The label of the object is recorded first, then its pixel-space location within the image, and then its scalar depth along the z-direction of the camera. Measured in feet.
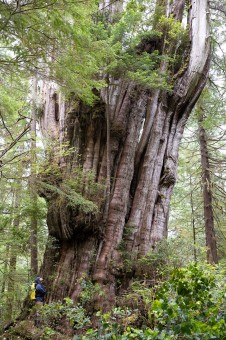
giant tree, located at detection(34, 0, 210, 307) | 20.57
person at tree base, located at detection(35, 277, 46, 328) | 19.51
